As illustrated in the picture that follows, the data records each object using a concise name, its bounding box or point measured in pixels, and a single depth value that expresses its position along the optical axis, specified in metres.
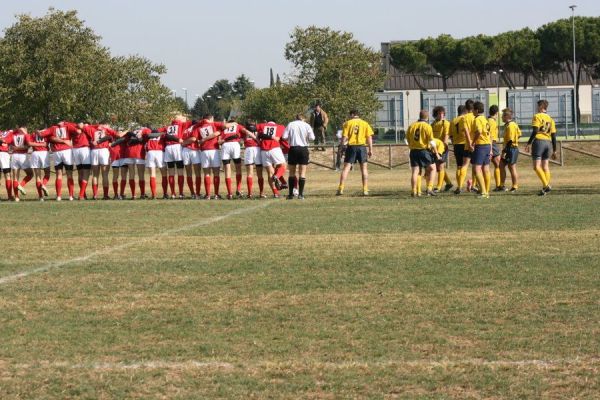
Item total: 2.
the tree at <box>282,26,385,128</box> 79.81
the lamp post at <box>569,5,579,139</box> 74.82
